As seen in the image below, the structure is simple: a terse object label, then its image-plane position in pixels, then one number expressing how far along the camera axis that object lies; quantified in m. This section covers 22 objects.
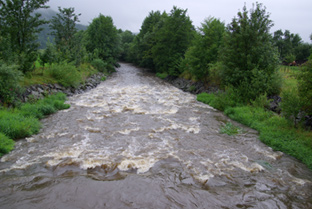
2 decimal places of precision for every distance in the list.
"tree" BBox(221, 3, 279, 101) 13.93
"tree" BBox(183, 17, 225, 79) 21.05
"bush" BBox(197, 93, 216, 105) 17.14
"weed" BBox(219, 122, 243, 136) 10.46
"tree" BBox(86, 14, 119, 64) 36.75
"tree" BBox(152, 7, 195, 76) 31.05
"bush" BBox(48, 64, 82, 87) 17.81
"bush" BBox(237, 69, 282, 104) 13.70
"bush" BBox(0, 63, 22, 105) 10.45
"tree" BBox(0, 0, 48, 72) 14.04
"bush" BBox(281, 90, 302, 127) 9.30
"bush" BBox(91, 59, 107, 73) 31.98
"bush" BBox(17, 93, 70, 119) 11.19
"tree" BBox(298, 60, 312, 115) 8.73
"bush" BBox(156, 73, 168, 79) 32.56
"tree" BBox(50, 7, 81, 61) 24.91
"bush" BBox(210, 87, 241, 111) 14.62
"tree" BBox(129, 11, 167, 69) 40.16
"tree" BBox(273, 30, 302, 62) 34.38
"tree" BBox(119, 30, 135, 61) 60.97
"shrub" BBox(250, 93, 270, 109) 12.91
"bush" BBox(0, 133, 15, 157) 7.45
